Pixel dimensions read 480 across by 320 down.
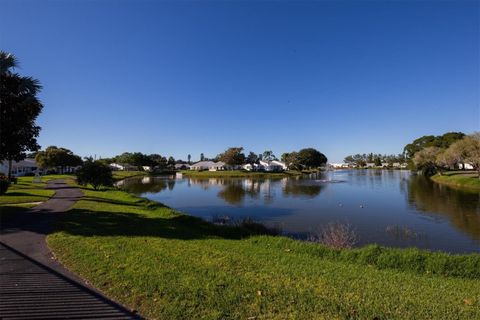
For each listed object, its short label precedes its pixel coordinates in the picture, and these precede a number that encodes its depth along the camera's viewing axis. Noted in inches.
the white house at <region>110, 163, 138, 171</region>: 4963.1
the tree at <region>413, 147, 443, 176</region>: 2795.3
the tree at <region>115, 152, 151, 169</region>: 4547.2
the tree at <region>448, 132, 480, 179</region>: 1932.8
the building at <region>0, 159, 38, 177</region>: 2496.1
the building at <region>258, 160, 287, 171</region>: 5147.6
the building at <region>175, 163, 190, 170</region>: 5787.9
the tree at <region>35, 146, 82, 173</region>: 2783.0
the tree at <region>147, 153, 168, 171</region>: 4809.1
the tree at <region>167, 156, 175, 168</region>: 5597.0
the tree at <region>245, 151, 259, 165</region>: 5684.1
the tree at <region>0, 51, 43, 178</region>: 560.7
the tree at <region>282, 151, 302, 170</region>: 4995.1
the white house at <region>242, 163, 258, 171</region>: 4897.6
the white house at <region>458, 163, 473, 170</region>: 3543.3
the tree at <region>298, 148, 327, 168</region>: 5034.5
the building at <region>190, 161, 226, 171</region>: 4916.3
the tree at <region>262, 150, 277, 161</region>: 6475.4
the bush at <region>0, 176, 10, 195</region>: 860.2
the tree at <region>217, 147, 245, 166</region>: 4530.0
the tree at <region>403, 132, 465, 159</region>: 3273.1
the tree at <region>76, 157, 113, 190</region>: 1244.5
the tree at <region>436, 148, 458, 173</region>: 2214.8
